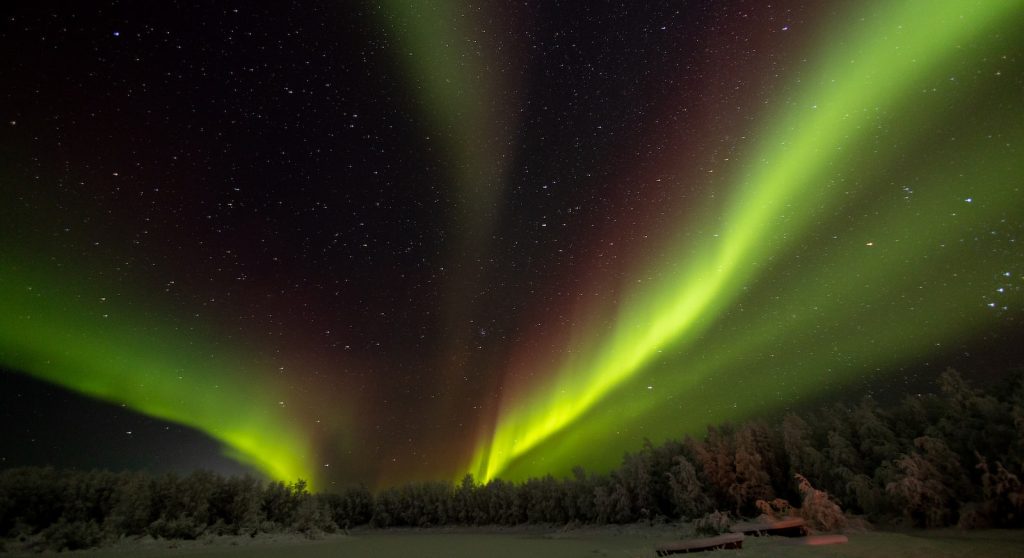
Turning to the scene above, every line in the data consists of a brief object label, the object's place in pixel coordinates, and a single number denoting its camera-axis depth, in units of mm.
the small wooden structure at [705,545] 15258
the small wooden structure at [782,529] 18531
